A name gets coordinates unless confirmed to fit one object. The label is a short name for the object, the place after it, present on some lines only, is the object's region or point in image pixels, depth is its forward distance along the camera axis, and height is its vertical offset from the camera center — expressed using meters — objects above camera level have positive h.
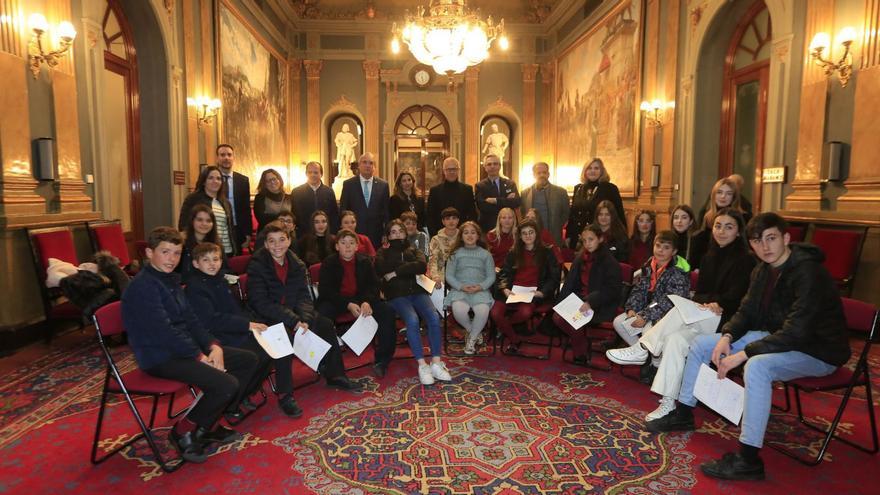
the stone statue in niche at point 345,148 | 15.88 +1.77
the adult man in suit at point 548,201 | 7.13 +0.08
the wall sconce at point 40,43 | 5.36 +1.73
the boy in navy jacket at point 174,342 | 3.04 -0.82
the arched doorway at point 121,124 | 7.19 +1.17
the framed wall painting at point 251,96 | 10.08 +2.47
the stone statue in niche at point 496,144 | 16.36 +2.00
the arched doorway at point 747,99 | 7.52 +1.67
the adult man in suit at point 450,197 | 6.73 +0.12
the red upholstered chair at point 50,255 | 5.22 -0.56
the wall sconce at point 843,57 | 5.72 +1.79
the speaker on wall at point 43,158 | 5.54 +0.49
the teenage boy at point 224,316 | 3.61 -0.80
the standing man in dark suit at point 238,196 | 5.93 +0.10
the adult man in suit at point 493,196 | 6.85 +0.15
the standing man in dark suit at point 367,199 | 6.50 +0.08
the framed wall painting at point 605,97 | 10.38 +2.57
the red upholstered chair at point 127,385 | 2.96 -1.05
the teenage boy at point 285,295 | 4.13 -0.74
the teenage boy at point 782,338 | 2.94 -0.75
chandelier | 8.44 +2.85
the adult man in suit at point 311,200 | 6.56 +0.07
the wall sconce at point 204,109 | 8.95 +1.68
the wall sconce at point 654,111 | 9.41 +1.79
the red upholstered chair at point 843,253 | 5.52 -0.48
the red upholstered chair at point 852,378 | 3.02 -1.01
